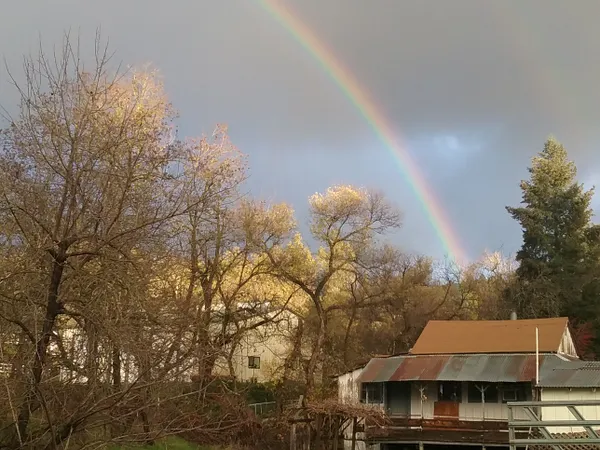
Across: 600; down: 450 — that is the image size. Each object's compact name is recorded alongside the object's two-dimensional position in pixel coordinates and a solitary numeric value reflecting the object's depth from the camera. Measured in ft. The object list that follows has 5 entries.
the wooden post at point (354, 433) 86.89
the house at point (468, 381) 86.94
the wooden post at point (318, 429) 86.63
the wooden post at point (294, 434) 85.97
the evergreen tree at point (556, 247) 130.62
